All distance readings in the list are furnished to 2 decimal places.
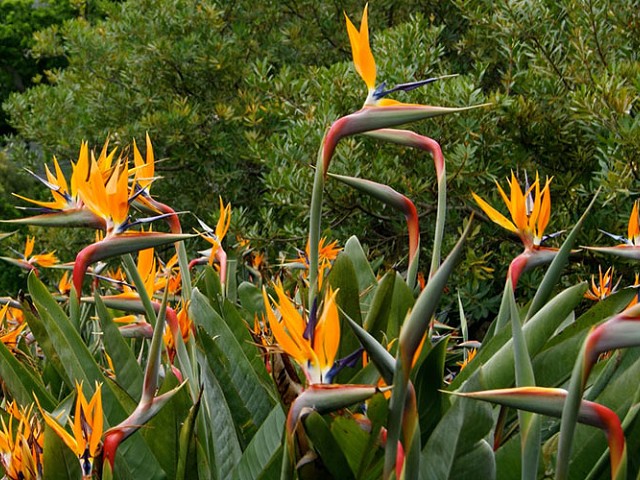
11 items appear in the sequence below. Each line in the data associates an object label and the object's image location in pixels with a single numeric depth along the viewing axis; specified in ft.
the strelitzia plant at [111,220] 7.31
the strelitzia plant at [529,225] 7.88
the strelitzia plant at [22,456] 6.81
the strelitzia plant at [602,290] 9.72
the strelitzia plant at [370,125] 7.15
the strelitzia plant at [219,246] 9.69
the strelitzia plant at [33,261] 11.14
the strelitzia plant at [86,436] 6.64
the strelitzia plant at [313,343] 6.35
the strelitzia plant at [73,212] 7.65
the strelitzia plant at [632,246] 8.12
